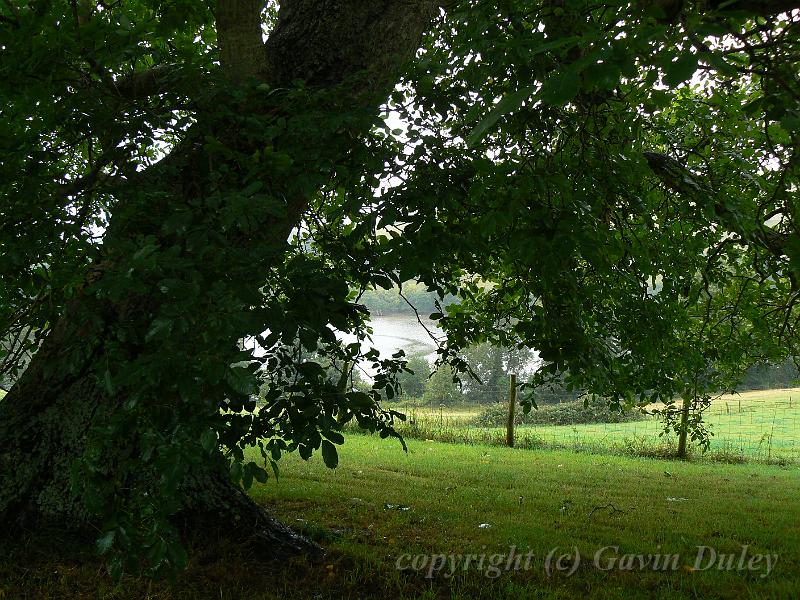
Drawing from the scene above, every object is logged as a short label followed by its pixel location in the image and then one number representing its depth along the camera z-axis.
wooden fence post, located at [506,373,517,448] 13.94
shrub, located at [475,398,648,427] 24.89
